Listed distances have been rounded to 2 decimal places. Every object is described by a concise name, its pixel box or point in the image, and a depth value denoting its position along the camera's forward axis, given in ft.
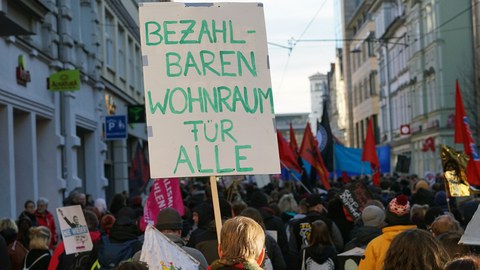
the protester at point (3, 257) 45.44
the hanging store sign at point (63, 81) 95.48
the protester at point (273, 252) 43.18
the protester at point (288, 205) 62.53
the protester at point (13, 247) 49.62
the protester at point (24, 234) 53.30
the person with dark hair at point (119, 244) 39.08
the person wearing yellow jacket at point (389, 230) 31.34
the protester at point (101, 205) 75.27
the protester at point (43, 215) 76.05
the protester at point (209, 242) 42.15
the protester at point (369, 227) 40.65
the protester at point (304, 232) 49.31
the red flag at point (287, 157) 94.94
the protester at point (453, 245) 29.75
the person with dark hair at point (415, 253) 24.14
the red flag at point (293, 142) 117.11
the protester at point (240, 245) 25.15
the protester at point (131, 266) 23.76
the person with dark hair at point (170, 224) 35.46
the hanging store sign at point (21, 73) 85.60
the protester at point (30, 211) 73.35
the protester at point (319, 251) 42.87
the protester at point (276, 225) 48.89
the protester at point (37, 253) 44.91
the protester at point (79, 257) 42.22
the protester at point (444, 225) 37.40
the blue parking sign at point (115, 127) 125.37
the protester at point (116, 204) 71.80
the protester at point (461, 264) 19.58
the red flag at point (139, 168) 97.01
